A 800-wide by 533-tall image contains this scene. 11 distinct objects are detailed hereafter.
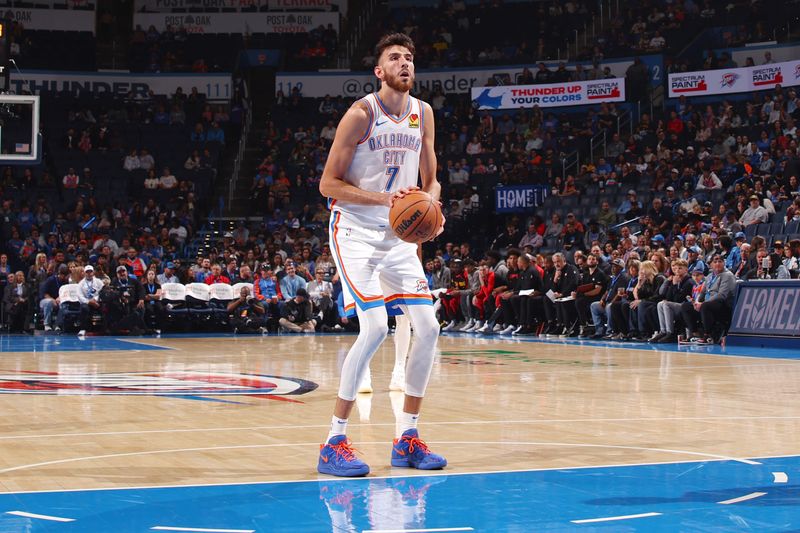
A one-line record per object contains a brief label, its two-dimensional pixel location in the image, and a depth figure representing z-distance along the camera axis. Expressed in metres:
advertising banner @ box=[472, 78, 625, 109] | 30.17
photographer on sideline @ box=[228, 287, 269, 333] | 21.11
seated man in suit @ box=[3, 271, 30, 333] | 20.81
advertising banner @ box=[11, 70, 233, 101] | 32.38
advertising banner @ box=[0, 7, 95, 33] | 34.03
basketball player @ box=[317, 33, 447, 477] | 5.46
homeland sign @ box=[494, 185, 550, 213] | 26.56
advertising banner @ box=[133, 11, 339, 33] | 35.53
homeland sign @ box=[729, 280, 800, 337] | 14.95
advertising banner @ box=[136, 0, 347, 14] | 36.00
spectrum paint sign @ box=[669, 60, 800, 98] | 26.86
